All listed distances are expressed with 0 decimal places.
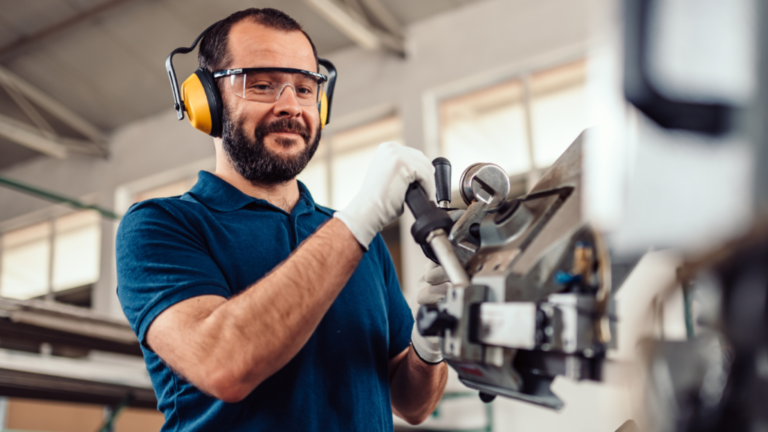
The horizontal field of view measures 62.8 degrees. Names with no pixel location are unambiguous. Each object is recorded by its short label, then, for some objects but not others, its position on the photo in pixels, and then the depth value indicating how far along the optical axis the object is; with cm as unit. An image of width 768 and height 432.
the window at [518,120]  437
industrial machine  57
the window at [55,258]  682
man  89
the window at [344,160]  531
